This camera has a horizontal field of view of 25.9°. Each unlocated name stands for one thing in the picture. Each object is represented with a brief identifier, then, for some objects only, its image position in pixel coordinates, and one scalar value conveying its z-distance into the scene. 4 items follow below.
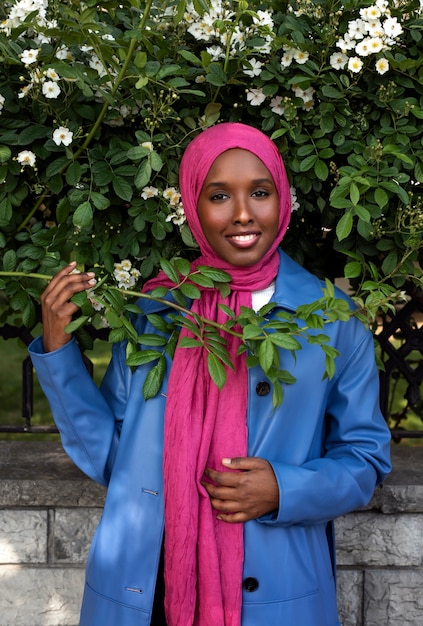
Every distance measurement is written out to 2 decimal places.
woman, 2.08
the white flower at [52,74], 2.19
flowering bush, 2.23
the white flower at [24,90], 2.26
